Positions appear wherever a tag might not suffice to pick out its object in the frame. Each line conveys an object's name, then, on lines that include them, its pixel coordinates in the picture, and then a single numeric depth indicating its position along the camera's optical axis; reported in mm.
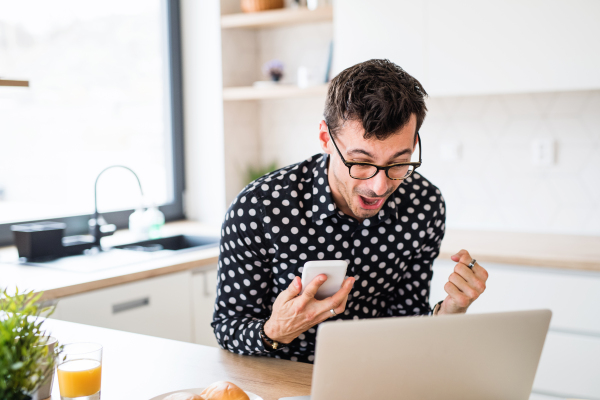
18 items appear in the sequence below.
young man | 1292
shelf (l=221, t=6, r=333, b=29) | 2951
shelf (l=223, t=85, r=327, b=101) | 2939
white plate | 949
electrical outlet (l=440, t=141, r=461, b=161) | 2942
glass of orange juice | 913
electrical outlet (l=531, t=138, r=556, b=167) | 2730
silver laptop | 807
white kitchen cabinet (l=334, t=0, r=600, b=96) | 2354
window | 2621
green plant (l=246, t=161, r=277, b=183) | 3379
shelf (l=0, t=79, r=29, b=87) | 1653
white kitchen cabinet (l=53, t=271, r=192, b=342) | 1992
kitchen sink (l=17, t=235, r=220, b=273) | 2215
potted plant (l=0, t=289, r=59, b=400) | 737
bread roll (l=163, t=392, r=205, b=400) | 884
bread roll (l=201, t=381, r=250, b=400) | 908
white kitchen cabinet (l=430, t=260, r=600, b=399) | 2186
